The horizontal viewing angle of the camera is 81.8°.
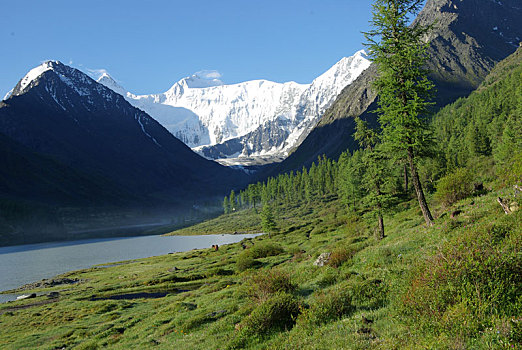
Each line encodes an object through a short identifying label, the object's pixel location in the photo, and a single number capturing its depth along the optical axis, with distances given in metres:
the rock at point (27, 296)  54.28
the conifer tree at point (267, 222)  105.06
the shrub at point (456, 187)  36.03
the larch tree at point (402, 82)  26.83
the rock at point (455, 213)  25.76
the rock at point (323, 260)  27.23
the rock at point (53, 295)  52.70
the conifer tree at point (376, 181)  42.90
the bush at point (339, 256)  25.43
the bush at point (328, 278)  20.00
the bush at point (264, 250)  60.03
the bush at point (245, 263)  51.66
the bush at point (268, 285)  18.89
